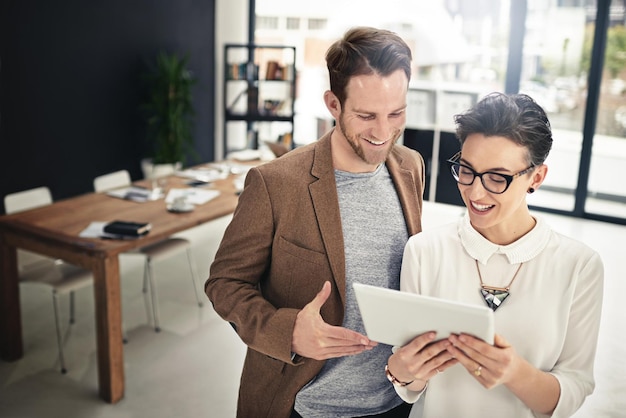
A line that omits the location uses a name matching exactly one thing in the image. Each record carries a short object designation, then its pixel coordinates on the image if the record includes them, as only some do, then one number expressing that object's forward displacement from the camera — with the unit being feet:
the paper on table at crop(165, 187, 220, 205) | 14.86
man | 5.25
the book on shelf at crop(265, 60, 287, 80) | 25.89
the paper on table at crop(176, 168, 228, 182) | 17.11
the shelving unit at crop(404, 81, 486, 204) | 23.11
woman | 4.53
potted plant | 22.52
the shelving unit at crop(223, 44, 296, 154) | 25.80
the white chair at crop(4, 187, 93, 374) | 12.80
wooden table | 11.47
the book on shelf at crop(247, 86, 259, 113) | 25.75
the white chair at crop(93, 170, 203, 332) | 14.78
